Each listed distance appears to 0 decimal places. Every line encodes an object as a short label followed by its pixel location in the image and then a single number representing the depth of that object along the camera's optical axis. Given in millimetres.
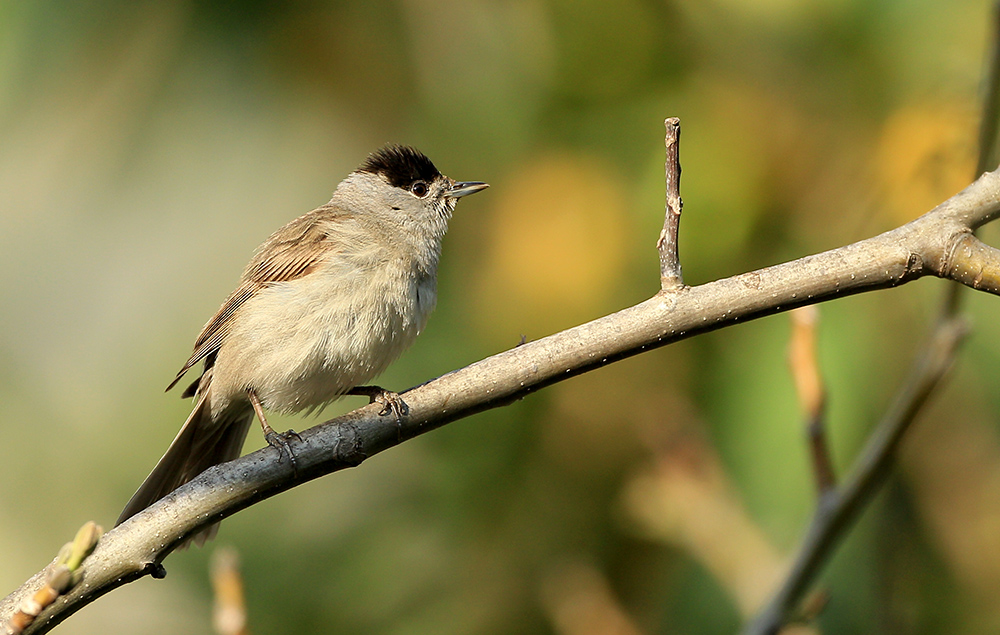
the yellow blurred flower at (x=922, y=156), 8258
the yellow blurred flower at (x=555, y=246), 9883
